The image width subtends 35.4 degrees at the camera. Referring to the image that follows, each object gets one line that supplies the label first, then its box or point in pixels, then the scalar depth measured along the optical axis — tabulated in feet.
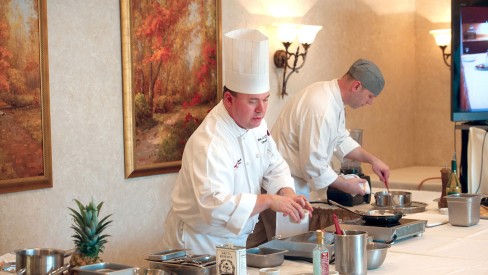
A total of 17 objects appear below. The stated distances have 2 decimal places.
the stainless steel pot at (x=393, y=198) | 13.92
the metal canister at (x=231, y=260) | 7.95
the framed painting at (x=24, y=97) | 13.03
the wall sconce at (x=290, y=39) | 19.03
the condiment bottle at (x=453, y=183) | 13.34
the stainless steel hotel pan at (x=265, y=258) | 9.03
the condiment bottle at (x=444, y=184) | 13.57
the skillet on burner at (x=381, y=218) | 10.74
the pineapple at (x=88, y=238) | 7.86
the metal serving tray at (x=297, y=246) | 9.44
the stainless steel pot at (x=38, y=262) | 7.80
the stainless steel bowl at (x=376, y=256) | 8.95
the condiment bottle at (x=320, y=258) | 8.04
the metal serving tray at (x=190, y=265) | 8.11
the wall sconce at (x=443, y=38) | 23.25
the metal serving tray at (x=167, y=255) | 8.52
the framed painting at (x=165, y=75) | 15.39
